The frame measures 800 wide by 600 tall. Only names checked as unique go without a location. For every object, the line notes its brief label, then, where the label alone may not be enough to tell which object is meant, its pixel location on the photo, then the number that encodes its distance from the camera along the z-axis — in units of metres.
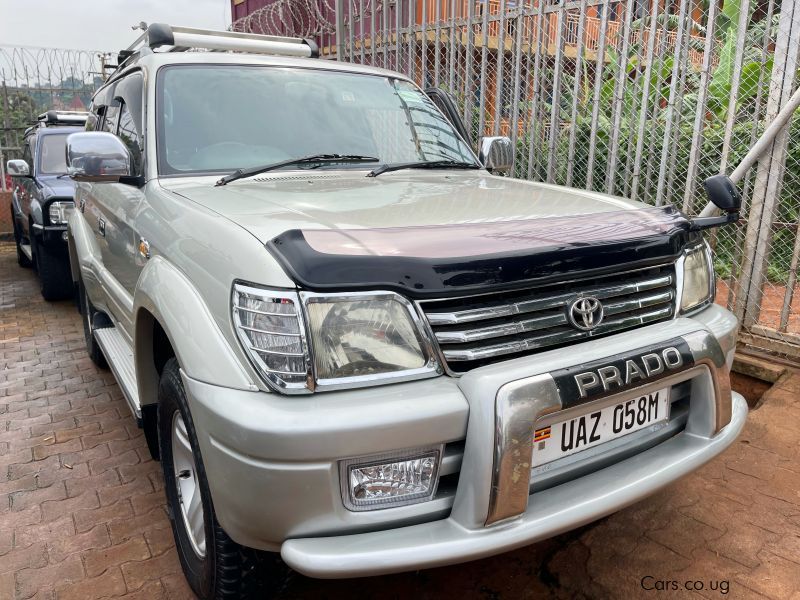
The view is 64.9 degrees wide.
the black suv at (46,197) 5.95
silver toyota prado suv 1.53
